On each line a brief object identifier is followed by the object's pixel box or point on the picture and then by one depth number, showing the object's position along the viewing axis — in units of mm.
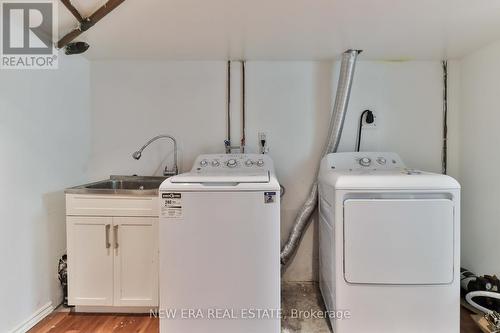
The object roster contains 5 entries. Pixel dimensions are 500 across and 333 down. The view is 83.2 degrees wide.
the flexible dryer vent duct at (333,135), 2172
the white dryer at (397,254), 1557
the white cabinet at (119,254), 1920
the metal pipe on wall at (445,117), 2369
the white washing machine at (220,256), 1570
